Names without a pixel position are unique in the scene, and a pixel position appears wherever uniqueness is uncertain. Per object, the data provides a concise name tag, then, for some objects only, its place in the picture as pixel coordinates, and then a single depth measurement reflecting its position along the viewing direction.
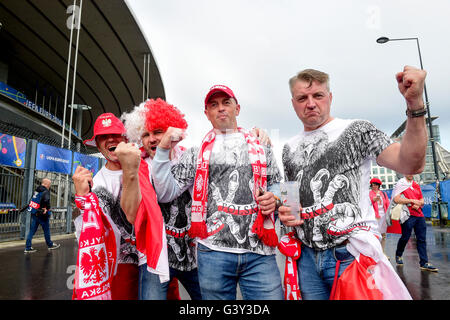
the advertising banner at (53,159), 11.09
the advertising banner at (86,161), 12.95
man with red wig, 2.03
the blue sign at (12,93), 18.25
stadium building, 11.08
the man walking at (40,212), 8.29
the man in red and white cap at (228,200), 1.84
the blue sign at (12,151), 9.63
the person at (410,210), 5.66
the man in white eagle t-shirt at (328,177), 1.61
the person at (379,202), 5.69
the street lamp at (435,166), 13.32
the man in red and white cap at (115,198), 1.89
